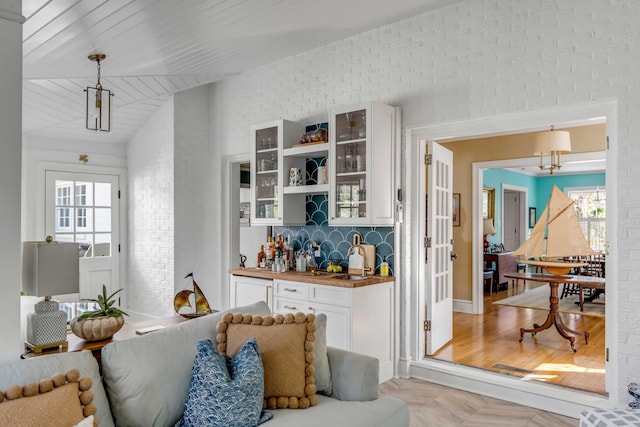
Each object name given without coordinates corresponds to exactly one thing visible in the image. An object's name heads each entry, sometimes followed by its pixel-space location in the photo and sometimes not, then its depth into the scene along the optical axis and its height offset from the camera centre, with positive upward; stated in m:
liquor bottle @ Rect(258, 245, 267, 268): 4.96 -0.43
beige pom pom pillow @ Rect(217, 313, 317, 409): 2.14 -0.62
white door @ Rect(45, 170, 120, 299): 5.91 +0.01
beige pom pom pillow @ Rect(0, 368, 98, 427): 1.47 -0.61
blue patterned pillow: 1.87 -0.72
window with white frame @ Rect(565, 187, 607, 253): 10.55 +0.18
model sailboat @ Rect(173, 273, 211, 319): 2.88 -0.52
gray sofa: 1.77 -0.70
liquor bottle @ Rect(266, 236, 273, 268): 4.89 -0.39
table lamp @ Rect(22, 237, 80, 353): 2.07 -0.29
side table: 2.07 -0.59
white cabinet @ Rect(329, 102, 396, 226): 3.80 +0.48
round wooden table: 4.74 -1.01
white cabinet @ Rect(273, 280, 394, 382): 3.66 -0.77
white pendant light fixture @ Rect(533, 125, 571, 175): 5.09 +0.87
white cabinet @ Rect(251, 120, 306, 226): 4.56 +0.45
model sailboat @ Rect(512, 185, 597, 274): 5.12 -0.18
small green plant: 2.23 -0.45
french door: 4.18 -0.29
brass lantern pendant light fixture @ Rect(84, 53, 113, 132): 3.45 +1.26
